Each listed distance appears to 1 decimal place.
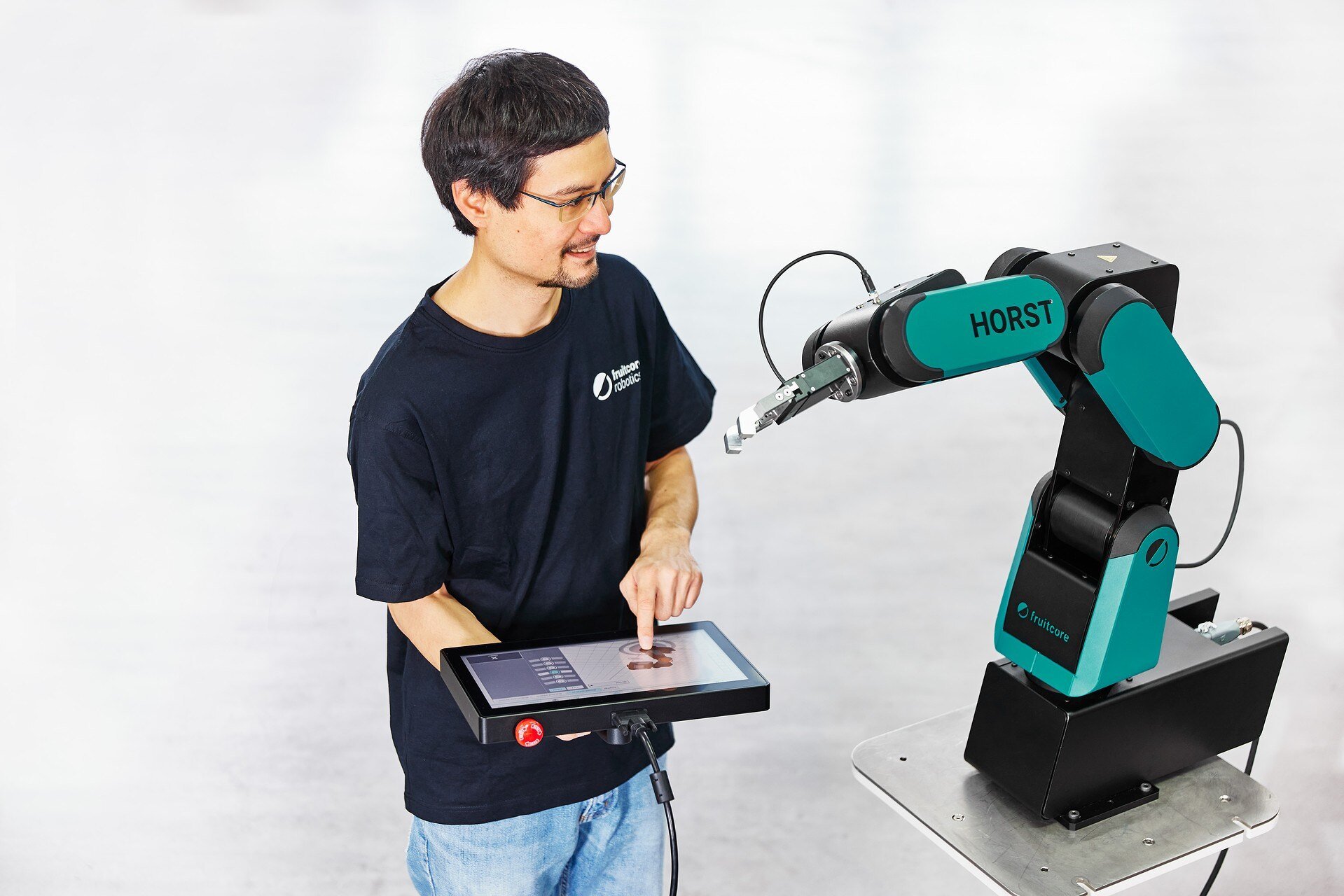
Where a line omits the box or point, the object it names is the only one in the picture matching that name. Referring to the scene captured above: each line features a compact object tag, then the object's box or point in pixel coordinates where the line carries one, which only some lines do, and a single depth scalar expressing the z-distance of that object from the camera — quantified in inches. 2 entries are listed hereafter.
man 58.5
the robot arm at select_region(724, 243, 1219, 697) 47.2
